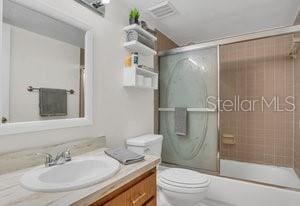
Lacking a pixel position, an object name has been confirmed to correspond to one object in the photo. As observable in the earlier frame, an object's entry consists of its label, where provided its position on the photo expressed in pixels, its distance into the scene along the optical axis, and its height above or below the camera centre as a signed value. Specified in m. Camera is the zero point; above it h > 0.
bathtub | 1.72 -0.88
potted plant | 1.88 +0.88
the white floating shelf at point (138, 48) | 1.85 +0.59
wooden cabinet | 0.86 -0.46
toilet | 1.52 -0.65
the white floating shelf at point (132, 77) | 1.83 +0.27
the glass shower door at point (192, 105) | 2.25 +0.00
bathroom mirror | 1.07 +0.24
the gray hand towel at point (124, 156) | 1.13 -0.33
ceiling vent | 1.97 +1.04
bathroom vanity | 0.70 -0.36
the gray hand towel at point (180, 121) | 2.41 -0.21
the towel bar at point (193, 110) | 2.26 -0.06
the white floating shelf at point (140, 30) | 1.83 +0.75
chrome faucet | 1.07 -0.32
